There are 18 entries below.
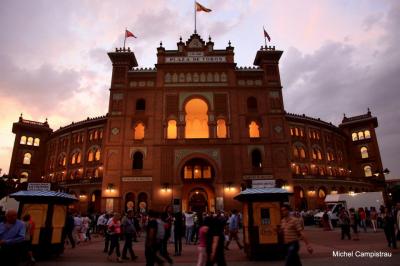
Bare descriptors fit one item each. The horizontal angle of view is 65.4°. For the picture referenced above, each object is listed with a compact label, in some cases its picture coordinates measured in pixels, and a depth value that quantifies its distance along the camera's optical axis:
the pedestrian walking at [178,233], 13.84
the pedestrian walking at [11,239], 6.41
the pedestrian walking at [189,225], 18.20
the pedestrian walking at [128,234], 12.27
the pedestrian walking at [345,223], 18.25
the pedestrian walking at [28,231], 9.93
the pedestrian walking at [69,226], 16.59
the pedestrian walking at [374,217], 23.28
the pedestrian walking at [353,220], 18.64
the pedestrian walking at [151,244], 8.62
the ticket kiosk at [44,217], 12.79
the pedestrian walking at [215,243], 8.01
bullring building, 33.84
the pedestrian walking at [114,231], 12.47
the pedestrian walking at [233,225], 15.67
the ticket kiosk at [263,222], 12.16
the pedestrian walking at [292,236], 7.24
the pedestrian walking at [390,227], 13.62
